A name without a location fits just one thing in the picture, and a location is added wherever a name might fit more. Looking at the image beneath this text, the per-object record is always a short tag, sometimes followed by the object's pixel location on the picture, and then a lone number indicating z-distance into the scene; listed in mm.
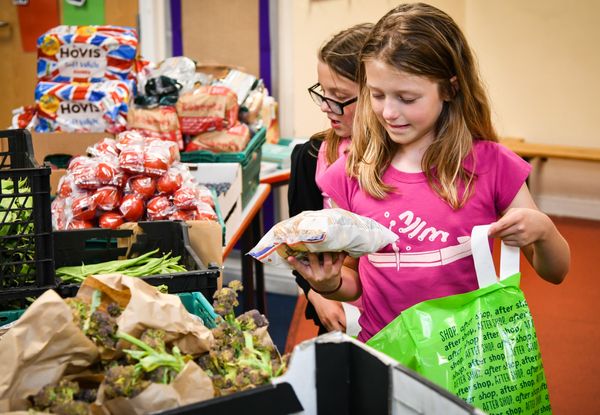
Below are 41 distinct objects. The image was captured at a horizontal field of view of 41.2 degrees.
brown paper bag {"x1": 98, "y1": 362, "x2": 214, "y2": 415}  1030
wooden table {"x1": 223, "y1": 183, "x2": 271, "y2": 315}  3344
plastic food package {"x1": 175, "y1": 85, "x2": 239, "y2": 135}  3162
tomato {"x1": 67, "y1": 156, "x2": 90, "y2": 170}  2373
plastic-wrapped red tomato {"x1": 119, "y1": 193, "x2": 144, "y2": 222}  2314
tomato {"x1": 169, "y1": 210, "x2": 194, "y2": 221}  2330
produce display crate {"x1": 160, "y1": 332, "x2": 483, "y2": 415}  981
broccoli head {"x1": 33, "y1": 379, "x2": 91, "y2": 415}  994
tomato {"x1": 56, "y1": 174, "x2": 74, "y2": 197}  2358
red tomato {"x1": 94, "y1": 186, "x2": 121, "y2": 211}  2303
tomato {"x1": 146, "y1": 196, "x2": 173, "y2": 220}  2330
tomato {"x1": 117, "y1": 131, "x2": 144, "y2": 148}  2461
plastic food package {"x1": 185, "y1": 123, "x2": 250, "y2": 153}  3152
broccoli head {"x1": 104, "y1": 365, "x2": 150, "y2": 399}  1030
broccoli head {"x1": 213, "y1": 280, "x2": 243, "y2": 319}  1234
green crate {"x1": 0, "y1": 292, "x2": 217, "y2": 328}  1611
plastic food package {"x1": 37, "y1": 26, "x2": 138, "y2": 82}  3176
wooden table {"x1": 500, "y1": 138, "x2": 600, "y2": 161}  5230
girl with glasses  2037
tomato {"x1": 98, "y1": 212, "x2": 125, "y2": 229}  2262
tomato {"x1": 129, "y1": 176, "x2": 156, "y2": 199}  2361
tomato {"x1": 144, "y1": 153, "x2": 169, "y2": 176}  2367
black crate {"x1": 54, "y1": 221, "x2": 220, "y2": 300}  1984
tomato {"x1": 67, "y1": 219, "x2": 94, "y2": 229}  2297
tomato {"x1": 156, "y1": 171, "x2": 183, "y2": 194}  2381
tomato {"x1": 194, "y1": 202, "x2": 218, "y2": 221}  2334
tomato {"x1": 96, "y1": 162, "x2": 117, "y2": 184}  2326
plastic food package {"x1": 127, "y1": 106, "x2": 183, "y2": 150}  3080
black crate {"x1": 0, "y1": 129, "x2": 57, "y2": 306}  1622
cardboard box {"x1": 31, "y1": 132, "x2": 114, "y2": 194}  3014
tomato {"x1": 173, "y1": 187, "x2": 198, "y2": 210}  2344
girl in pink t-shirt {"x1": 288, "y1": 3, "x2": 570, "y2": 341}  1639
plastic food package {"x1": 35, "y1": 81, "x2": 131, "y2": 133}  3021
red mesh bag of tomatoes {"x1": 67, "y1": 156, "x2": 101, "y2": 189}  2312
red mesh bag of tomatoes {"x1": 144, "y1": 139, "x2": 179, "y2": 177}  2369
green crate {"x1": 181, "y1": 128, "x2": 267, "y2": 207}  3109
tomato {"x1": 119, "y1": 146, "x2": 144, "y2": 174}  2365
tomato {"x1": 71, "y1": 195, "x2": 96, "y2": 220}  2289
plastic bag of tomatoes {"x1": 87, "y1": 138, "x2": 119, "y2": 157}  2439
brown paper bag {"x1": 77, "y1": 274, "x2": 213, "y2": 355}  1151
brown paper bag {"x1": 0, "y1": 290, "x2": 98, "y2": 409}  1090
